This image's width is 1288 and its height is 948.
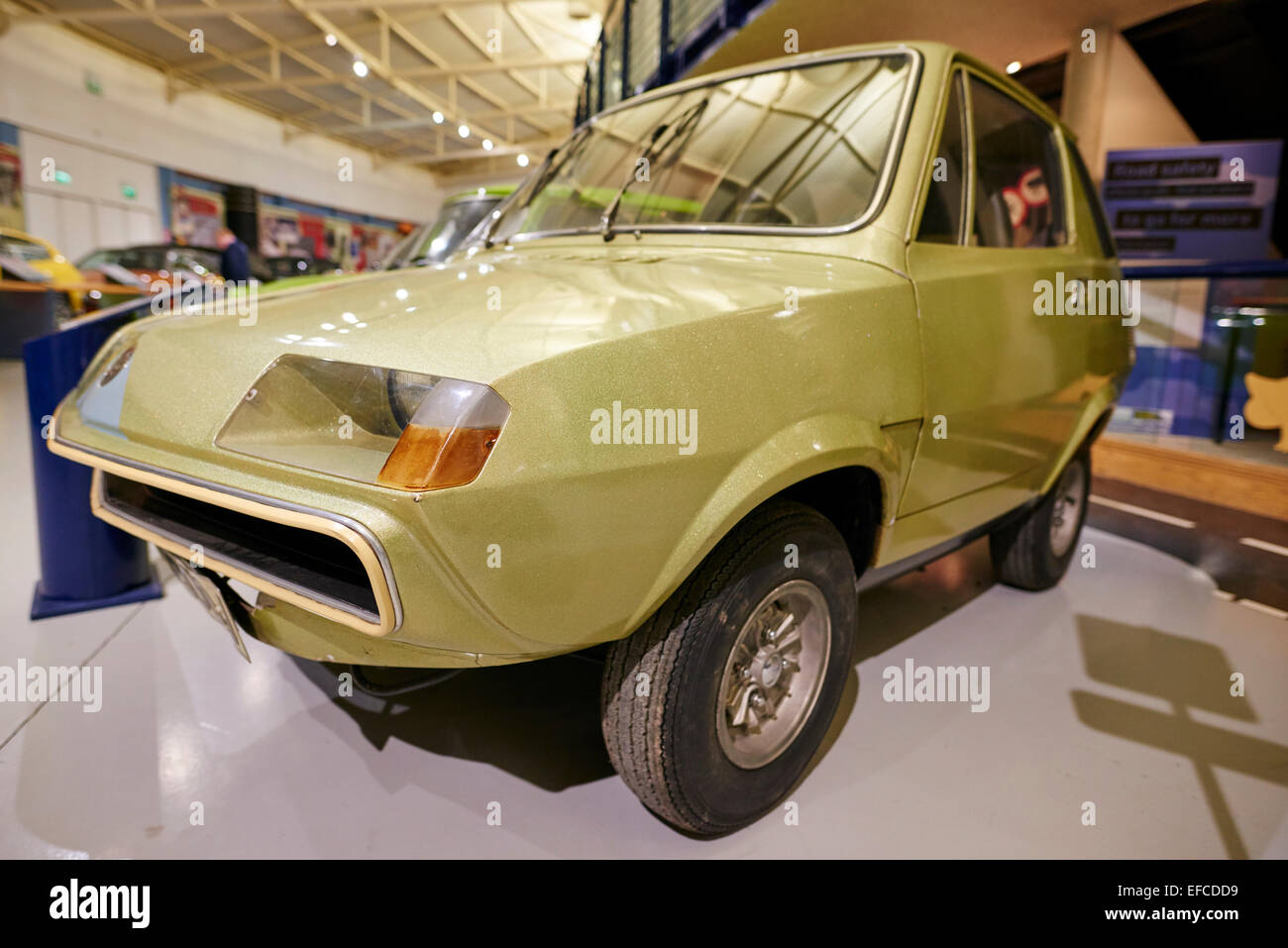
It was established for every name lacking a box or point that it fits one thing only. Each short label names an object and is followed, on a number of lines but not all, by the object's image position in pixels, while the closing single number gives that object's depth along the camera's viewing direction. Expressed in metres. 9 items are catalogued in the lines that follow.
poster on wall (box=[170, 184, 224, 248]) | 16.64
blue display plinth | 2.60
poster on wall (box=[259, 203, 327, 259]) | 19.36
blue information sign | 5.41
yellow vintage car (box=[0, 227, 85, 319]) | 9.22
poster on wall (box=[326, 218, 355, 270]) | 21.77
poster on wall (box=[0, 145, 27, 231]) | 12.42
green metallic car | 1.14
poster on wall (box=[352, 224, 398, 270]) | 22.88
